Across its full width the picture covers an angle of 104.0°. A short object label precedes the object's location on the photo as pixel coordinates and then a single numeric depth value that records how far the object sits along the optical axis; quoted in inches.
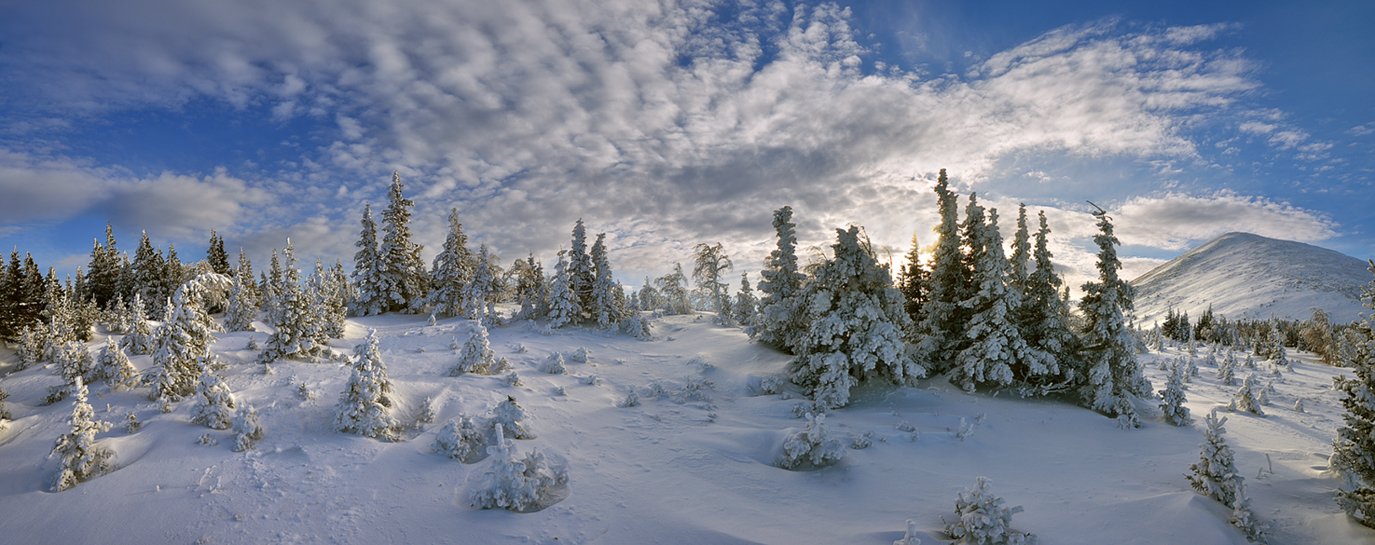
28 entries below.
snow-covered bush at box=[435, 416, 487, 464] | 450.6
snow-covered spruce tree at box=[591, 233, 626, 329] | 1298.0
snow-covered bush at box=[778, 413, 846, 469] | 474.3
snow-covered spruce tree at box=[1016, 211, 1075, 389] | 804.0
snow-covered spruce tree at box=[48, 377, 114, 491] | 381.4
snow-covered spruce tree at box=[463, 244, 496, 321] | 1413.4
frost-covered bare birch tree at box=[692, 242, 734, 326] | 1786.5
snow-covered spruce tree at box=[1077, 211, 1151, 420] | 750.5
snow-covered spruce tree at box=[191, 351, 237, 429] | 455.5
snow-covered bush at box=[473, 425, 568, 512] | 368.5
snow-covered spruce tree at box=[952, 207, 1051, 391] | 775.7
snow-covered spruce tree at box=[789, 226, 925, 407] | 750.5
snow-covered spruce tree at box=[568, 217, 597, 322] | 1362.0
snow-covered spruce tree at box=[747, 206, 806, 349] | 989.2
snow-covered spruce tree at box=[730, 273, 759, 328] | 1702.8
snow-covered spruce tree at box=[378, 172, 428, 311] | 1497.3
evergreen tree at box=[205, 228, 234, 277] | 2028.8
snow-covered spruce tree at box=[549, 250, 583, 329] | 1278.3
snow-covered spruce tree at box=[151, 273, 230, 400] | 508.7
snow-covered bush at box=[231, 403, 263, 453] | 429.4
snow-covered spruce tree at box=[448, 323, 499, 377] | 700.7
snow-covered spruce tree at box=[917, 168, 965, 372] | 882.1
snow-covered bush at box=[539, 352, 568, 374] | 785.6
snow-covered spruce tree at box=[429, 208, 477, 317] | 1487.5
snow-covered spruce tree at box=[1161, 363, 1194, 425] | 708.7
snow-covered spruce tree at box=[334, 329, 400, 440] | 473.1
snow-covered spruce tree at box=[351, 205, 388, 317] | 1480.1
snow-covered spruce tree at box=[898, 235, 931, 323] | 1042.7
